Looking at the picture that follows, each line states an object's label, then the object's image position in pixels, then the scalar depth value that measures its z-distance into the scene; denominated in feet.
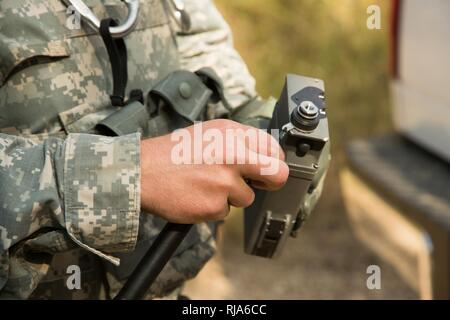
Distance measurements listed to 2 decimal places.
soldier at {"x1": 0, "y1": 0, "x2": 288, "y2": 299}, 3.98
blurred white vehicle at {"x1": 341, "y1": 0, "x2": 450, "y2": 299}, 5.46
